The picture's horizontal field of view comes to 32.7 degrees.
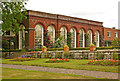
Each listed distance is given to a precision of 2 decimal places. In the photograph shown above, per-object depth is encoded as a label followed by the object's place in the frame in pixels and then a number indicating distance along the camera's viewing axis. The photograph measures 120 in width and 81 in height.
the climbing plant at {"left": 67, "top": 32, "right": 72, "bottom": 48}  38.20
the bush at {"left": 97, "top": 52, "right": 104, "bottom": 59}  19.14
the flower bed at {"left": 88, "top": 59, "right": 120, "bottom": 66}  13.35
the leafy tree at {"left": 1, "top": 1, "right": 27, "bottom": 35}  22.03
